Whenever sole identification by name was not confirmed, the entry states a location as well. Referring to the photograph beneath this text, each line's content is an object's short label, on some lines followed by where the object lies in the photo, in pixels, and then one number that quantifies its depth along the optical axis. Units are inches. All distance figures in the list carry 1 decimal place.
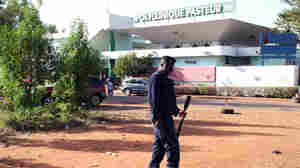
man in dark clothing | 175.9
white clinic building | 1263.5
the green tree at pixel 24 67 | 354.6
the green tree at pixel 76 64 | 386.3
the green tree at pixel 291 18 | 982.4
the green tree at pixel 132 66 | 1302.9
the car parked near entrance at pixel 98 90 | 644.1
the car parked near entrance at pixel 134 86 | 1002.7
